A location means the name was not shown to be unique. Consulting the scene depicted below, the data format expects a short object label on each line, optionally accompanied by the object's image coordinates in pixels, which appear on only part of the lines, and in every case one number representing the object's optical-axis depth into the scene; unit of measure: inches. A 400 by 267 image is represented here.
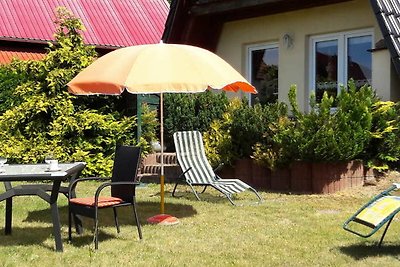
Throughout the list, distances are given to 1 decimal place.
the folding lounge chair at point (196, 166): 384.5
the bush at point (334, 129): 406.3
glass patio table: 251.3
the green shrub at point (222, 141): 478.3
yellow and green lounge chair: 235.3
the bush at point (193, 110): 550.6
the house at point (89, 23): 834.2
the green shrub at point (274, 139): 433.7
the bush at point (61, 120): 523.8
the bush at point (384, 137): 425.4
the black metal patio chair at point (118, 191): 265.4
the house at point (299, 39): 450.9
